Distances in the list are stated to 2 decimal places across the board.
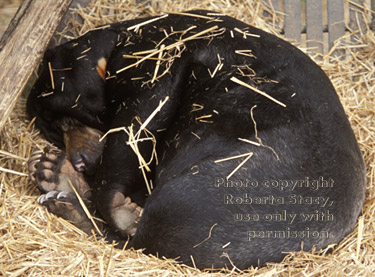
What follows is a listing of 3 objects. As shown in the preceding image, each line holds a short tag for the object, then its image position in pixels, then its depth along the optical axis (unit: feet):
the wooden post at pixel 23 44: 22.43
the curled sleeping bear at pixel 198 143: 21.04
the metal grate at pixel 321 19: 33.55
